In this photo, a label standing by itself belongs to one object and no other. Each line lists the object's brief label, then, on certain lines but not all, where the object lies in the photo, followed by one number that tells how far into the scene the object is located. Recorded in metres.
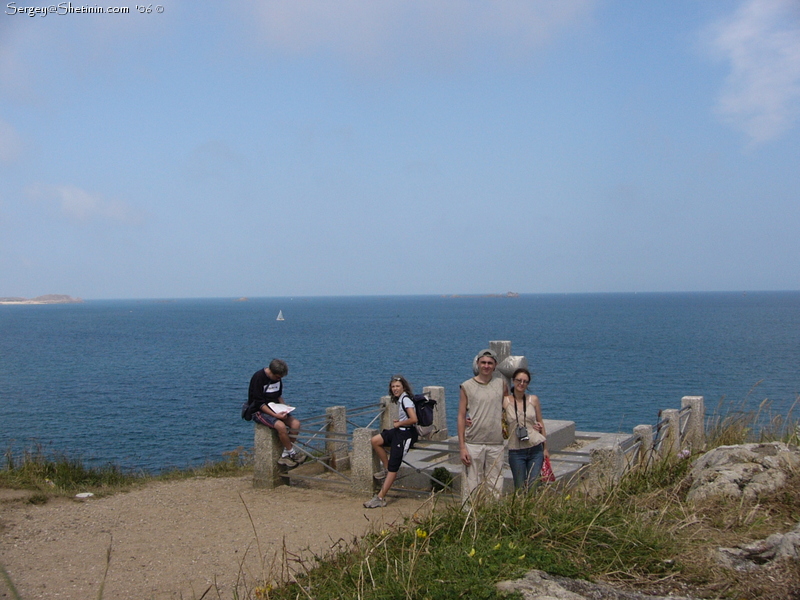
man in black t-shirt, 9.79
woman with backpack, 8.62
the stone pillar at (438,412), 12.17
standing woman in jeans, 7.30
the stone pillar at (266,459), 9.91
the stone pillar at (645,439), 8.72
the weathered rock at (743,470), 6.53
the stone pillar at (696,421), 10.86
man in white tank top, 7.30
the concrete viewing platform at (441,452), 8.37
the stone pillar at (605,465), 7.71
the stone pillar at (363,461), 9.30
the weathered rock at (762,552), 4.78
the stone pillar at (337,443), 10.85
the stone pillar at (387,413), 11.44
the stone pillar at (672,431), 9.23
